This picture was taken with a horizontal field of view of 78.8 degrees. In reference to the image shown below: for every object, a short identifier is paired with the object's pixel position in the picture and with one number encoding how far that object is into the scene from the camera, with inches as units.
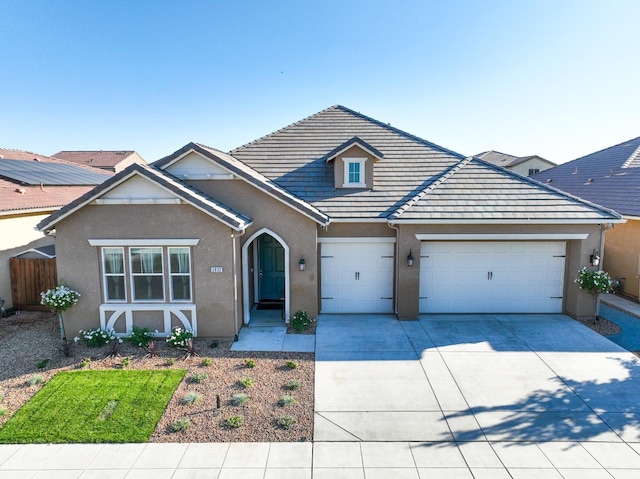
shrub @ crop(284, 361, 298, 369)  348.2
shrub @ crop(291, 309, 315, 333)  433.1
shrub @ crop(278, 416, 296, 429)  264.2
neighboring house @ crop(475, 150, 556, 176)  1733.5
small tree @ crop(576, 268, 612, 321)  445.1
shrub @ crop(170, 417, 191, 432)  260.8
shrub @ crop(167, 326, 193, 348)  385.4
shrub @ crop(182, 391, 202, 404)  292.8
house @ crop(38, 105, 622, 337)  394.6
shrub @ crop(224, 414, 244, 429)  263.6
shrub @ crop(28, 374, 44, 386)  322.1
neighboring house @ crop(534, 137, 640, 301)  552.1
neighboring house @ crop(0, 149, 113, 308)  507.2
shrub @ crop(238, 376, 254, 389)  315.9
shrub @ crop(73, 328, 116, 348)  391.9
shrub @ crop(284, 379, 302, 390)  313.4
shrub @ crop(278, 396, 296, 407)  288.9
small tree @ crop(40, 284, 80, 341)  384.5
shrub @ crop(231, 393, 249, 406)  290.2
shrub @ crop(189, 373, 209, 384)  324.2
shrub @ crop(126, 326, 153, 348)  390.6
